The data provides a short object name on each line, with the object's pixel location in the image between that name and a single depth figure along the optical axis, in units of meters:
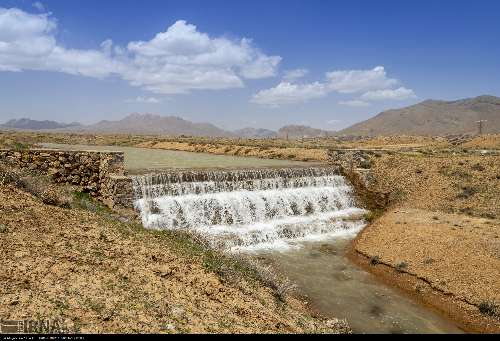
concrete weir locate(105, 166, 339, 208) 20.33
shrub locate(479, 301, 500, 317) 13.86
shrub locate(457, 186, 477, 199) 28.12
